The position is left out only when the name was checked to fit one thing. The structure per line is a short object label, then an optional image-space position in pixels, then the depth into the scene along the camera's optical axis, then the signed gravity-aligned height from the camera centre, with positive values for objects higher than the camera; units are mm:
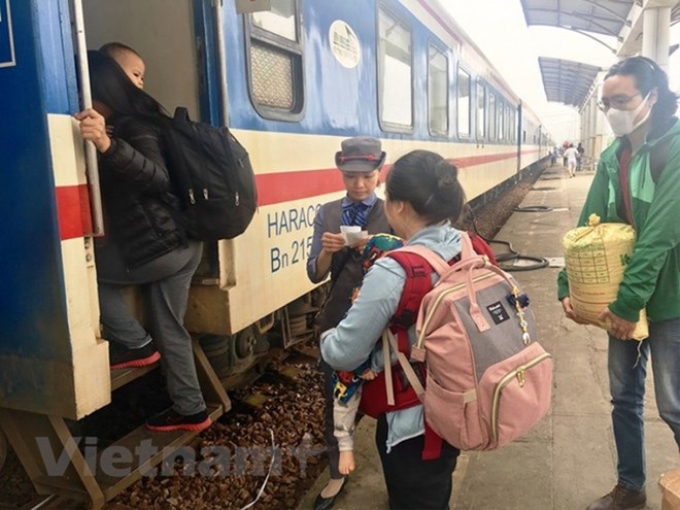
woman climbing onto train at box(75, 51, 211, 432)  2617 -373
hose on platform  7508 -1501
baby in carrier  1822 -718
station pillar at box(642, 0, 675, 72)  13281 +2217
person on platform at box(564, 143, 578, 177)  29331 -1046
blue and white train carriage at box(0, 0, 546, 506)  2160 -11
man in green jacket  2174 -366
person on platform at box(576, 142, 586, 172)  37431 -1188
